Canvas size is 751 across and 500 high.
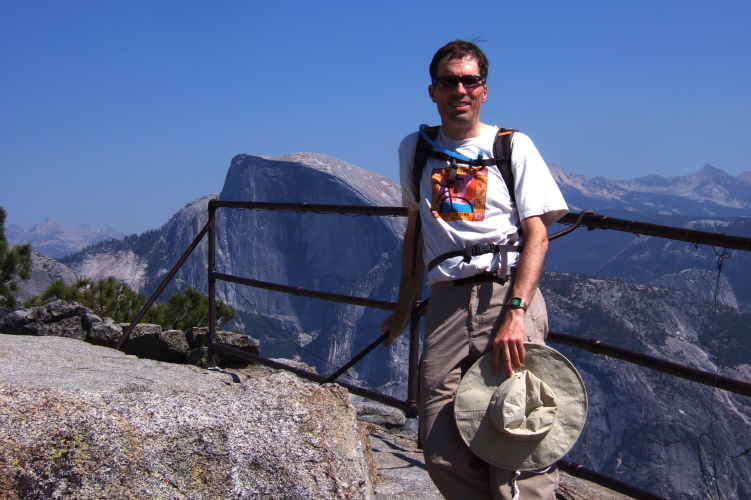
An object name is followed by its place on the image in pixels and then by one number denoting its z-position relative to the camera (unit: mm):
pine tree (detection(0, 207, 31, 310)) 10922
